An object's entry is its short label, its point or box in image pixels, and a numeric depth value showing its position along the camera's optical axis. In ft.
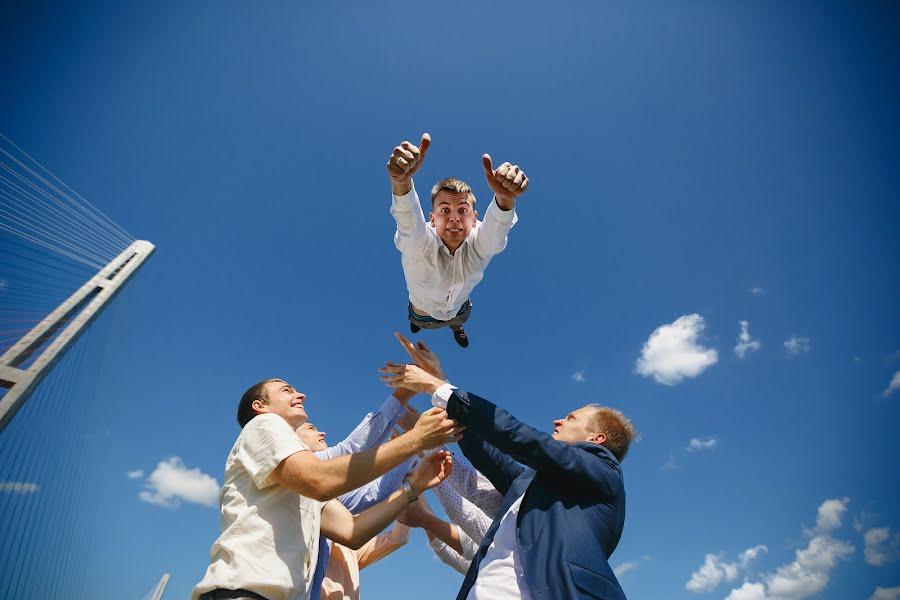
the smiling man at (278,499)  7.24
